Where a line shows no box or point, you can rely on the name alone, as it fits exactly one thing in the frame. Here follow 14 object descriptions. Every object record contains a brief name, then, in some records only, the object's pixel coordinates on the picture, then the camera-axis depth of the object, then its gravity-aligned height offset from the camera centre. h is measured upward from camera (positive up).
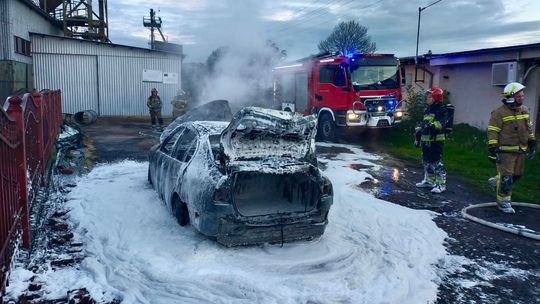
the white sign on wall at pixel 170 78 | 22.53 +0.85
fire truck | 13.76 +0.25
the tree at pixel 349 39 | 49.91 +6.73
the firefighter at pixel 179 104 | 18.11 -0.37
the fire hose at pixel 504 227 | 5.82 -1.73
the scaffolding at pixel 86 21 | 25.12 +4.12
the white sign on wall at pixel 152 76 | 22.14 +0.93
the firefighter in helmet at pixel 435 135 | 7.97 -0.64
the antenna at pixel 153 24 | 39.16 +6.25
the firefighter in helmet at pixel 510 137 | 6.70 -0.55
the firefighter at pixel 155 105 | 17.12 -0.41
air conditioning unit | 14.13 +0.93
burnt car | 4.84 -1.03
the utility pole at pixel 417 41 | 18.80 +2.84
